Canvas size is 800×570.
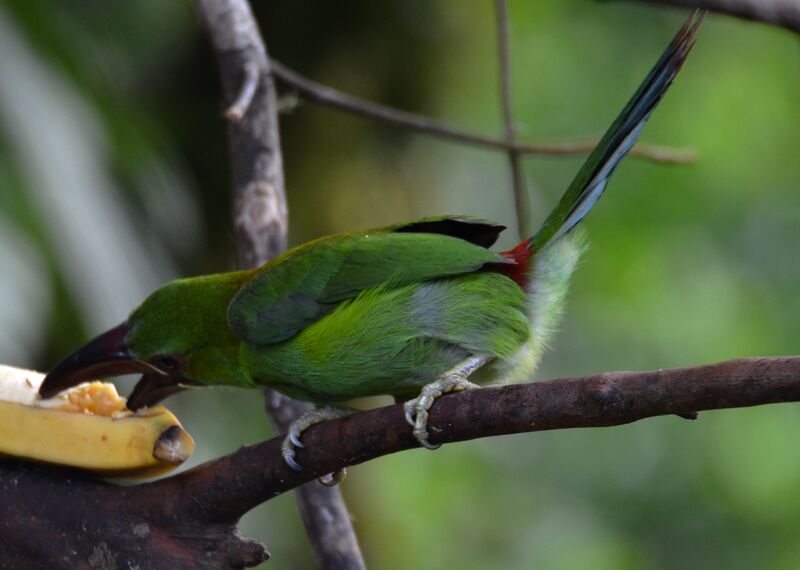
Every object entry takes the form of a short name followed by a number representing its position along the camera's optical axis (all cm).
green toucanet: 458
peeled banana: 412
